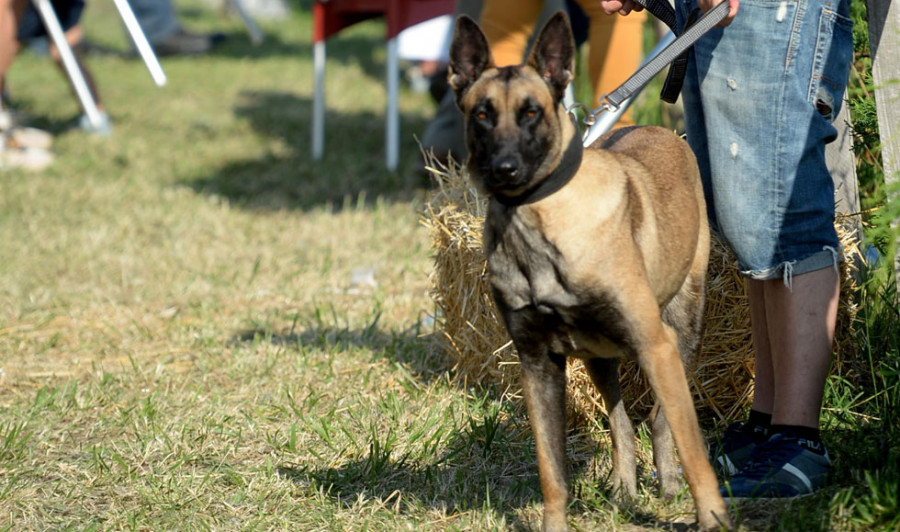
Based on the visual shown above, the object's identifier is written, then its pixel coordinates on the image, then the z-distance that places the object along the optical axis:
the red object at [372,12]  14.89
